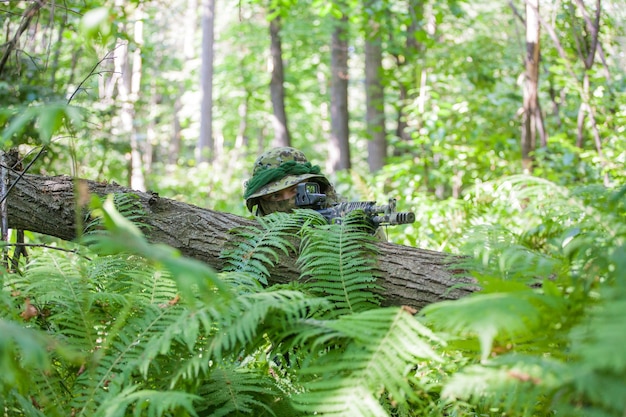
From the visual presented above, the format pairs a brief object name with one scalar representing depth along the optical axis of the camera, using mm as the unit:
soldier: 4441
